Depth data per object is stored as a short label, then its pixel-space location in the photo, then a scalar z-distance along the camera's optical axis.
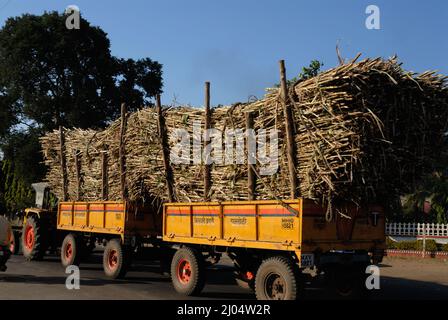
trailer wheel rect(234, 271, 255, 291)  8.84
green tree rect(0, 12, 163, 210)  31.31
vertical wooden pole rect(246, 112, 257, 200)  8.45
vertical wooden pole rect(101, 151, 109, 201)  12.52
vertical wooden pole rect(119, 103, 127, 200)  11.60
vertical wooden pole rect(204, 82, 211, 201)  9.37
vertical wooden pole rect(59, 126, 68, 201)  14.47
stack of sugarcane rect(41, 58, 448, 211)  7.25
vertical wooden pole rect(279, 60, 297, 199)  7.70
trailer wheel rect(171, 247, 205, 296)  9.17
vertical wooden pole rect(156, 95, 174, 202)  10.30
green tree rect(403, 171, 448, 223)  20.83
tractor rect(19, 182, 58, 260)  14.60
